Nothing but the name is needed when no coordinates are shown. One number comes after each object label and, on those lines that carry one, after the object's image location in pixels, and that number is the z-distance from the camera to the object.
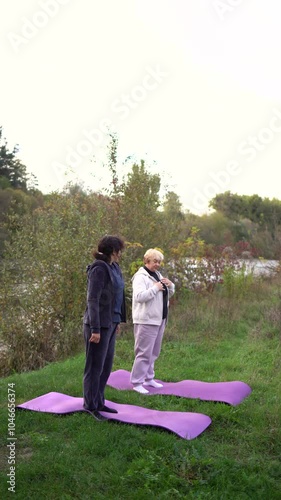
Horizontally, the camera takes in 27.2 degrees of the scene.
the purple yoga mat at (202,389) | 5.89
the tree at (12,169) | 32.34
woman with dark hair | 5.09
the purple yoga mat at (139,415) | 4.84
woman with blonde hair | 6.30
